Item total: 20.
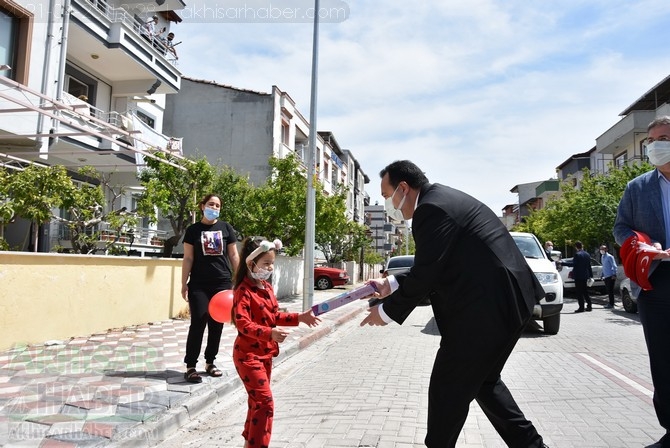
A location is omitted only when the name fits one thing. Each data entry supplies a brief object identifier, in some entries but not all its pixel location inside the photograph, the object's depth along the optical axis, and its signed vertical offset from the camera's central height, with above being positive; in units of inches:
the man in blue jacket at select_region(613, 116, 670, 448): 134.3 +10.1
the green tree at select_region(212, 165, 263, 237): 655.8 +72.7
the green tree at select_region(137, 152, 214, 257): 480.7 +67.1
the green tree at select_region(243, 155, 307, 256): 639.1 +69.2
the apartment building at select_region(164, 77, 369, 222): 1074.1 +277.0
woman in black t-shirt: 227.4 -7.0
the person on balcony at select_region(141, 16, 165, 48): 687.3 +294.8
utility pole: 517.0 +58.2
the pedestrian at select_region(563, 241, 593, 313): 571.8 -3.5
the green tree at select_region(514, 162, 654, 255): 868.0 +107.6
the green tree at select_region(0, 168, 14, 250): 358.6 +33.7
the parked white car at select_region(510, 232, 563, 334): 390.9 -12.1
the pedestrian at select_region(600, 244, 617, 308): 653.9 -2.9
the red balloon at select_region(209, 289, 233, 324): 160.9 -15.0
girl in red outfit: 133.9 -17.8
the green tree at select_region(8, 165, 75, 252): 374.3 +43.3
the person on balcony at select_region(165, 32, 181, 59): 750.3 +303.5
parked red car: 974.4 -31.4
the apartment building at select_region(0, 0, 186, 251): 472.9 +201.8
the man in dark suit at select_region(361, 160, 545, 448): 105.2 -6.0
